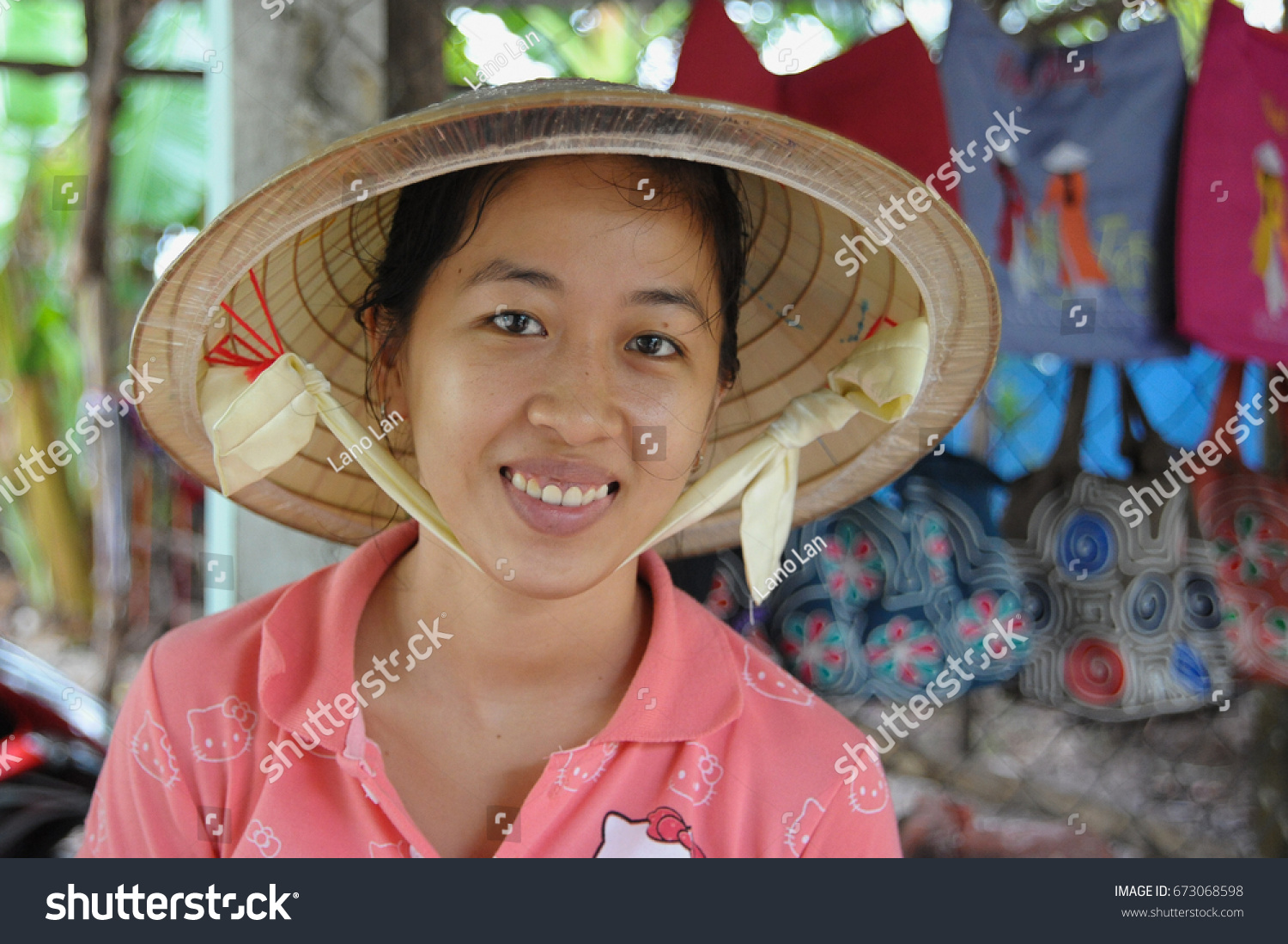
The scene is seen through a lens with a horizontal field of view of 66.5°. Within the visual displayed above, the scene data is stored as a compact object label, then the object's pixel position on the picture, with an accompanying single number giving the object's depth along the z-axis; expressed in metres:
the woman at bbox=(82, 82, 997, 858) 1.08
